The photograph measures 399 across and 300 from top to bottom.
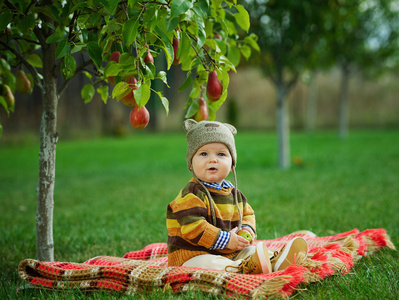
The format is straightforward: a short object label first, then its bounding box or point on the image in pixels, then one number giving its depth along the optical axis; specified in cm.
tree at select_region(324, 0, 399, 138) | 1267
